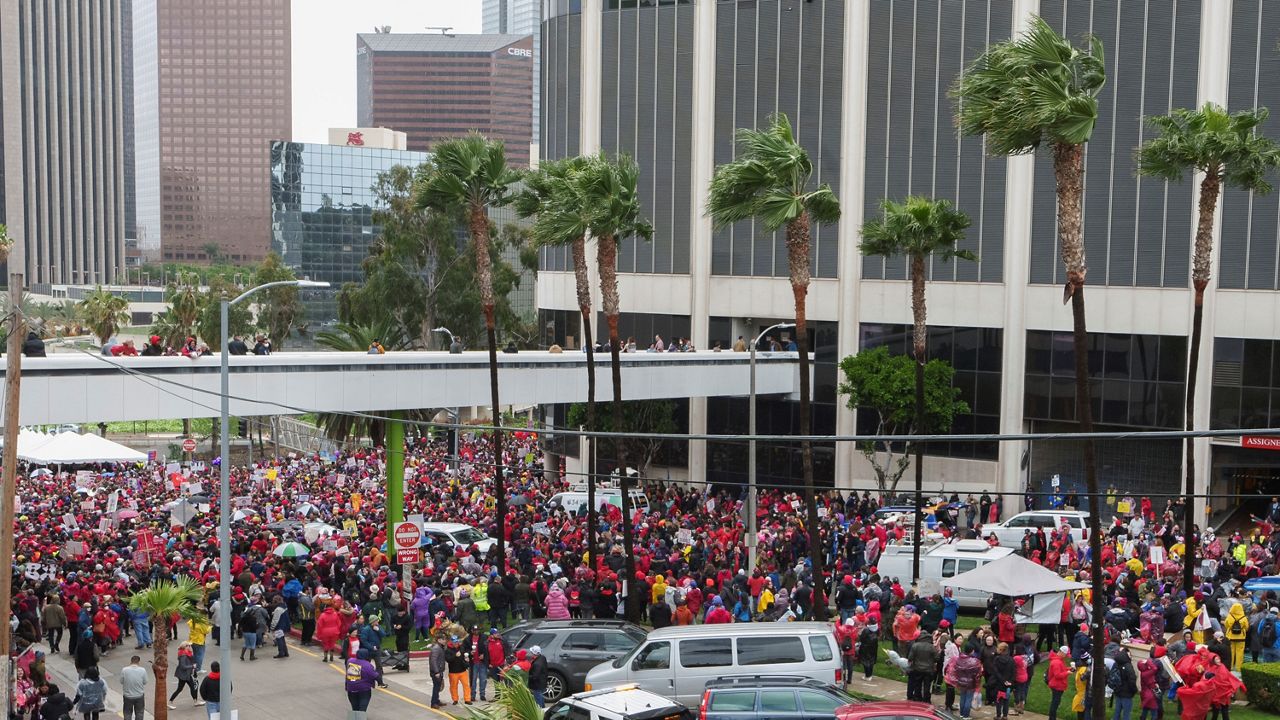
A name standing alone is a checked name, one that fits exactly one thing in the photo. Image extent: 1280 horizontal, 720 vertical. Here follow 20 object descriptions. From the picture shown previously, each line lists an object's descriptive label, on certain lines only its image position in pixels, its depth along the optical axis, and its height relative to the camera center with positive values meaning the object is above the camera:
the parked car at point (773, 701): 17.34 -5.97
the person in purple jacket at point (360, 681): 20.88 -6.91
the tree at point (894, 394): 43.44 -4.21
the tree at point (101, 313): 89.06 -3.50
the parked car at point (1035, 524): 35.25 -7.06
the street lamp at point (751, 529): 31.89 -6.58
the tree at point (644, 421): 50.97 -6.29
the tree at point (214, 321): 82.50 -3.76
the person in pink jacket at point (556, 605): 26.19 -7.02
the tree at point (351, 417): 58.34 -6.86
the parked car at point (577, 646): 21.80 -6.62
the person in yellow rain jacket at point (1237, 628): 21.64 -6.06
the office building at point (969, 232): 42.09 +1.84
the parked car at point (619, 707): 16.58 -5.88
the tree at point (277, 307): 93.88 -3.08
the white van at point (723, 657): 19.83 -6.16
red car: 16.22 -5.71
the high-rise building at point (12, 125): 191.25 +21.43
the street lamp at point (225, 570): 20.06 -5.21
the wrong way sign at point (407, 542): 26.86 -5.90
